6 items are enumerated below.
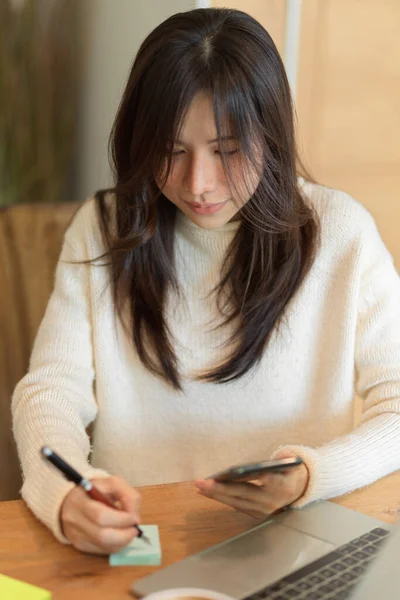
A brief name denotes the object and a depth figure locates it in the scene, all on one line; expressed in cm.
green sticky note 135
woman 160
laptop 130
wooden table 132
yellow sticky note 126
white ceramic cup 129
